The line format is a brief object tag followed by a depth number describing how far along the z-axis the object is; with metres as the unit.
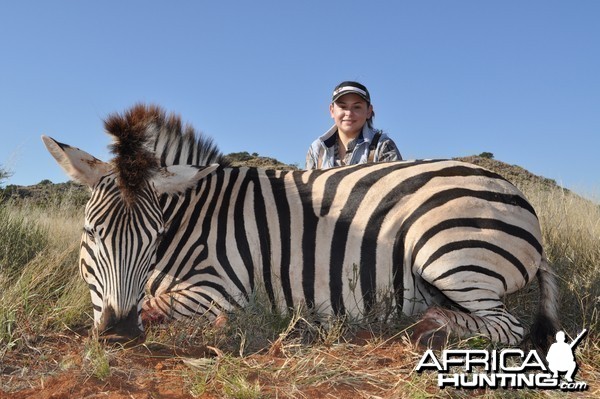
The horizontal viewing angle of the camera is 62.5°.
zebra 2.94
